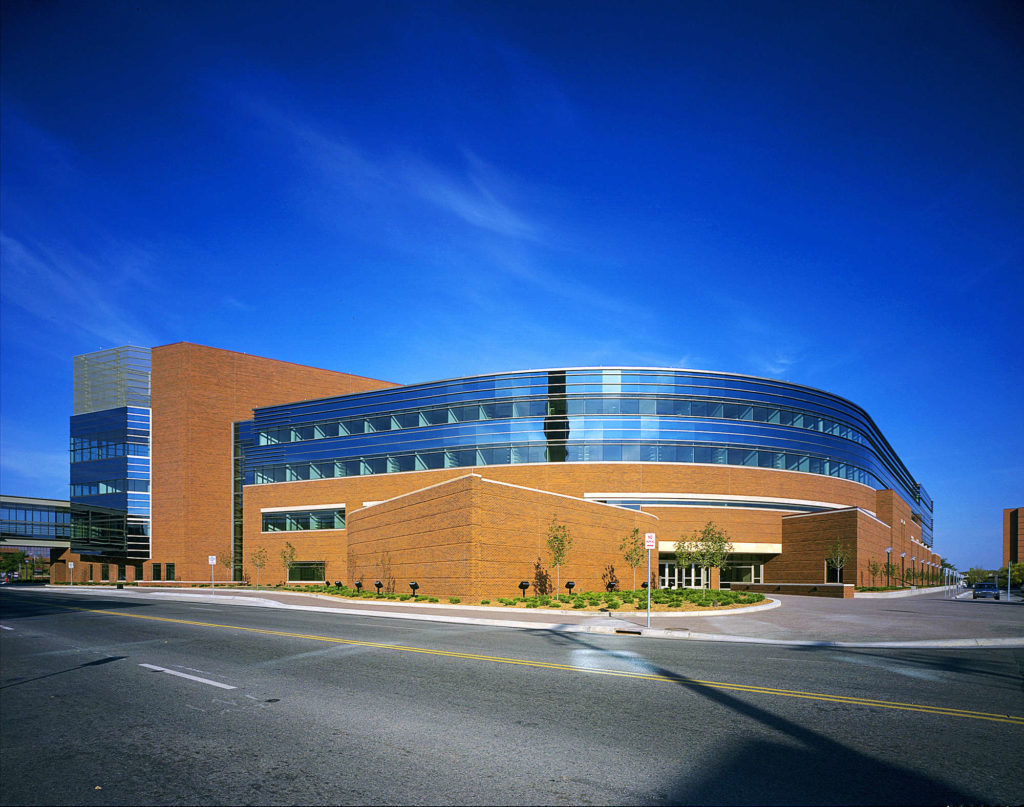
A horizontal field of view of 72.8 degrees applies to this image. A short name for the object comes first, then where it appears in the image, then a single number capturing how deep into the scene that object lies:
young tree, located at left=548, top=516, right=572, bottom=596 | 33.00
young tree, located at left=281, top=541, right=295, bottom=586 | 56.84
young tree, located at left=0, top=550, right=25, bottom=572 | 114.31
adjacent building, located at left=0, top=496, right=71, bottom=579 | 87.38
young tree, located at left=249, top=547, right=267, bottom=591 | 60.66
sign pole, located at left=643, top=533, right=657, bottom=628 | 20.48
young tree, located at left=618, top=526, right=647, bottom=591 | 40.00
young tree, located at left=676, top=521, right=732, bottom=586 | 33.81
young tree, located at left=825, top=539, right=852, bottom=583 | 48.28
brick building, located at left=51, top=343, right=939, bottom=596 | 51.56
